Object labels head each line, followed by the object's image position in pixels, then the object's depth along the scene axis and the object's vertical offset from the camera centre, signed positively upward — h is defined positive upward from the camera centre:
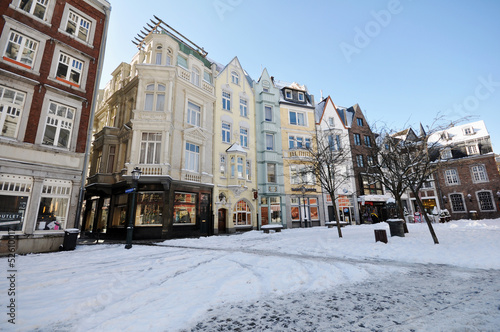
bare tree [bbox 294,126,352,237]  26.90 +8.97
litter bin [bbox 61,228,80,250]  11.27 -1.00
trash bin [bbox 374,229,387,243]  10.25 -1.09
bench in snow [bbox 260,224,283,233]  18.72 -1.06
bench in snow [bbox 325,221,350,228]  22.15 -1.10
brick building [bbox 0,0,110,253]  10.52 +5.31
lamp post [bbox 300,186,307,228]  25.85 +1.89
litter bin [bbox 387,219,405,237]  11.86 -0.83
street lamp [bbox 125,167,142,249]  11.10 +1.36
